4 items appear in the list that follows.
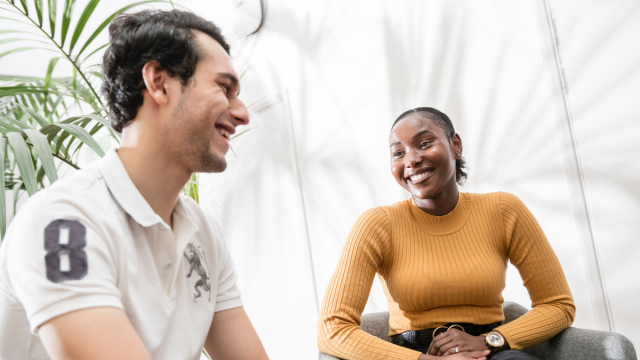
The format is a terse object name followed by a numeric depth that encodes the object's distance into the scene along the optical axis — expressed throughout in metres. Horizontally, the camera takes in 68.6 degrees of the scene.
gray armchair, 1.15
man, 0.68
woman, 1.38
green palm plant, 1.21
